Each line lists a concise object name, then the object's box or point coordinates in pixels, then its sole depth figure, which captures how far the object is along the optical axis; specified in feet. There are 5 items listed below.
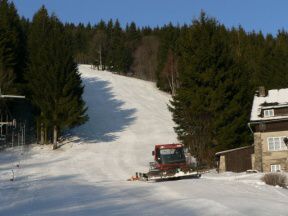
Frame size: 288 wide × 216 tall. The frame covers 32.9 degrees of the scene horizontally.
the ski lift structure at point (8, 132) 155.22
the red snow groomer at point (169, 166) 85.66
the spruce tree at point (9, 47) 150.61
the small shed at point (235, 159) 120.67
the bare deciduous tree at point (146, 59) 348.18
